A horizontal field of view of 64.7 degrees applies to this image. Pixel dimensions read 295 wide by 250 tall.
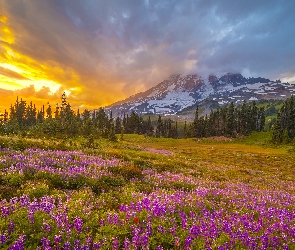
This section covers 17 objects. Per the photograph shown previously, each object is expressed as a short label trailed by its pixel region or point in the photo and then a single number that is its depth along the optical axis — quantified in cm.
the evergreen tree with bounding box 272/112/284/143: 8831
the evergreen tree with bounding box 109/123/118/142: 5878
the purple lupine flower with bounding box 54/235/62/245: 477
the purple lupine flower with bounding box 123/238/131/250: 482
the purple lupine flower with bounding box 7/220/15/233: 492
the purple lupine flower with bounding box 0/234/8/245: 451
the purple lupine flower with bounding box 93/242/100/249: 484
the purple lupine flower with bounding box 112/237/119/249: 484
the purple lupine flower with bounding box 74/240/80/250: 473
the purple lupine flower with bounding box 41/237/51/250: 454
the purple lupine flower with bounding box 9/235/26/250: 432
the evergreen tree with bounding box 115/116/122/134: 15715
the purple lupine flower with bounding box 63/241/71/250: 466
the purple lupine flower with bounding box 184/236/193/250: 512
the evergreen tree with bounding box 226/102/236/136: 12625
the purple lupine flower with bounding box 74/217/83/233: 539
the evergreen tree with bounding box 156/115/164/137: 15605
